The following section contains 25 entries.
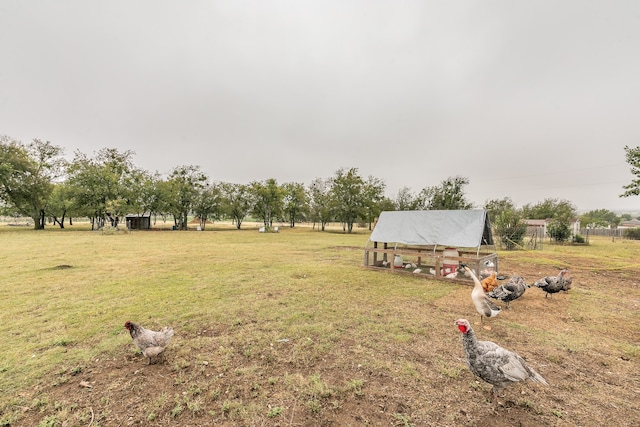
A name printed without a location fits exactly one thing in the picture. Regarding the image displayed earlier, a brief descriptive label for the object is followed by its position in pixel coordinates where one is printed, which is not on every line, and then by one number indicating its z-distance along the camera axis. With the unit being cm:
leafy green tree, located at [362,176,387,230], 4625
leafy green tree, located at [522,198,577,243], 4917
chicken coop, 981
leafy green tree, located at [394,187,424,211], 5097
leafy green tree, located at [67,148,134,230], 3575
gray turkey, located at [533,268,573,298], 717
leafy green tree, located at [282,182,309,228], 5434
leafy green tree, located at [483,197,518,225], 5123
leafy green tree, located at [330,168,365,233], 4612
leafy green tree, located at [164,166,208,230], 4406
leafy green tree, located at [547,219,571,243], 2767
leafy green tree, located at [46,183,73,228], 3584
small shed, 4372
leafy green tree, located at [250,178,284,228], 4744
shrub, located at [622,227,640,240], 3704
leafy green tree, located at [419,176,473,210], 4566
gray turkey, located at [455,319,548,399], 309
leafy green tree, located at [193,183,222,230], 4726
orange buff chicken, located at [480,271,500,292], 739
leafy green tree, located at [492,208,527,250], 2230
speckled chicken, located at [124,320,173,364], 394
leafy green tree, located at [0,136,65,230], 3203
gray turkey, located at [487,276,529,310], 655
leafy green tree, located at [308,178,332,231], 4909
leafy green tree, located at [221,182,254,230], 5059
